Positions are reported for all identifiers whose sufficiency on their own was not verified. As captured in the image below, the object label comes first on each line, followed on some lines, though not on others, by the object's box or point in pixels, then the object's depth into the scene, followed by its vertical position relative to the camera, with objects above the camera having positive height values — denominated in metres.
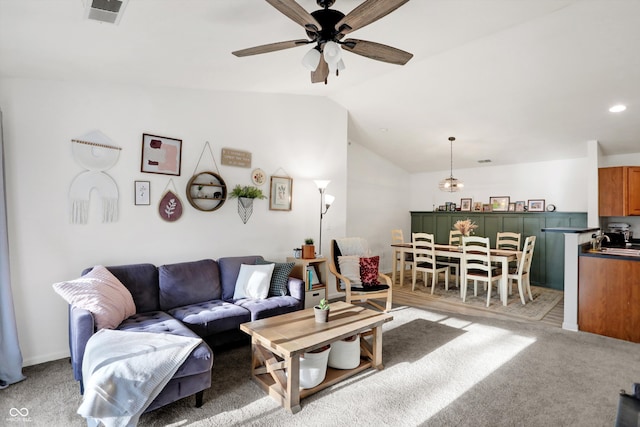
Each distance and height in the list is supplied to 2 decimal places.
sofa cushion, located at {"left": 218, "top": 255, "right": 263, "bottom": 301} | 3.42 -0.60
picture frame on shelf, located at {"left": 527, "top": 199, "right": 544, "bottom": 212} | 5.79 +0.34
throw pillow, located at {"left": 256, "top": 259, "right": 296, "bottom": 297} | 3.47 -0.67
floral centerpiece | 5.22 -0.08
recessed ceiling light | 3.85 +1.43
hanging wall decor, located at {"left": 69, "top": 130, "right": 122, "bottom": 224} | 2.87 +0.34
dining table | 4.48 -0.50
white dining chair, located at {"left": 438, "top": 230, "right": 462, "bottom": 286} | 5.77 -0.73
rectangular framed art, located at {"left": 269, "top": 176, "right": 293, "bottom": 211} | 4.25 +0.34
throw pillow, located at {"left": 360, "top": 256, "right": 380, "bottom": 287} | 4.14 -0.67
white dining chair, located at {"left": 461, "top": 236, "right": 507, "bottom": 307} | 4.50 -0.66
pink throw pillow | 2.31 -0.62
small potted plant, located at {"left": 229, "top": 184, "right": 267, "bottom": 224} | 3.85 +0.26
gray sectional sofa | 2.08 -0.85
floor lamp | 4.72 +0.24
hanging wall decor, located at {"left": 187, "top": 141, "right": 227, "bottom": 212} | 3.55 +0.31
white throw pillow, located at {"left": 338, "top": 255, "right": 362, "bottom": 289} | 4.13 -0.64
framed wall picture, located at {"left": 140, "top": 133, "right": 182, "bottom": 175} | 3.23 +0.64
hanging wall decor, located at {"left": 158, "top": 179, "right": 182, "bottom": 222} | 3.34 +0.11
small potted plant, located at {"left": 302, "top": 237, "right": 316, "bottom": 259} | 4.12 -0.42
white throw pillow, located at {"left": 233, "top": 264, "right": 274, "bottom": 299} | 3.33 -0.68
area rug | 4.24 -1.16
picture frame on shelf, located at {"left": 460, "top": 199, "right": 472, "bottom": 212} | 6.72 +0.36
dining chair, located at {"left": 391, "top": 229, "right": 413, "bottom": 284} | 5.78 -0.65
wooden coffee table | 2.10 -0.86
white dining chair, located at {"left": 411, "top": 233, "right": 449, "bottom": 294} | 5.21 -0.68
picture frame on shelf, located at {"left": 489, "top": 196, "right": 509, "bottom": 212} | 6.21 +0.38
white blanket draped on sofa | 1.73 -0.91
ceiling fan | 1.75 +1.17
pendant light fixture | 5.14 +0.59
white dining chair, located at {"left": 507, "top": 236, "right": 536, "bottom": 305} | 4.56 -0.70
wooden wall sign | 3.81 +0.73
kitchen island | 3.29 -0.73
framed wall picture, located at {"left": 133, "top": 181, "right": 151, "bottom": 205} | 3.18 +0.23
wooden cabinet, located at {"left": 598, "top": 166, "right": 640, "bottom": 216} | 4.59 +0.49
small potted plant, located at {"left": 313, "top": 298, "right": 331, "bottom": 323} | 2.56 -0.75
